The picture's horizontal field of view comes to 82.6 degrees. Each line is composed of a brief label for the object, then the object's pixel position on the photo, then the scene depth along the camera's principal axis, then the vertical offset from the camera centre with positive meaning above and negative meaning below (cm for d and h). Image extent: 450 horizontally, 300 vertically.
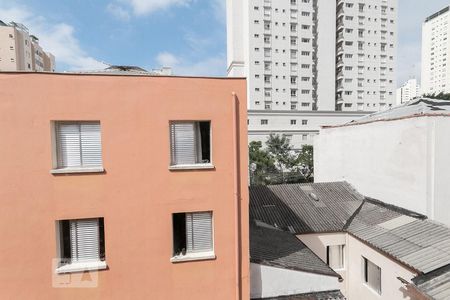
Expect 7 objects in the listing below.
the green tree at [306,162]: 4175 -391
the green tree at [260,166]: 3975 -431
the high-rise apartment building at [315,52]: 6053 +2155
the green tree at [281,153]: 4372 -259
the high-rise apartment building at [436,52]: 11169 +3873
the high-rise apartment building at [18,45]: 6838 +2778
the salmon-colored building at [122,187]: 662 -126
